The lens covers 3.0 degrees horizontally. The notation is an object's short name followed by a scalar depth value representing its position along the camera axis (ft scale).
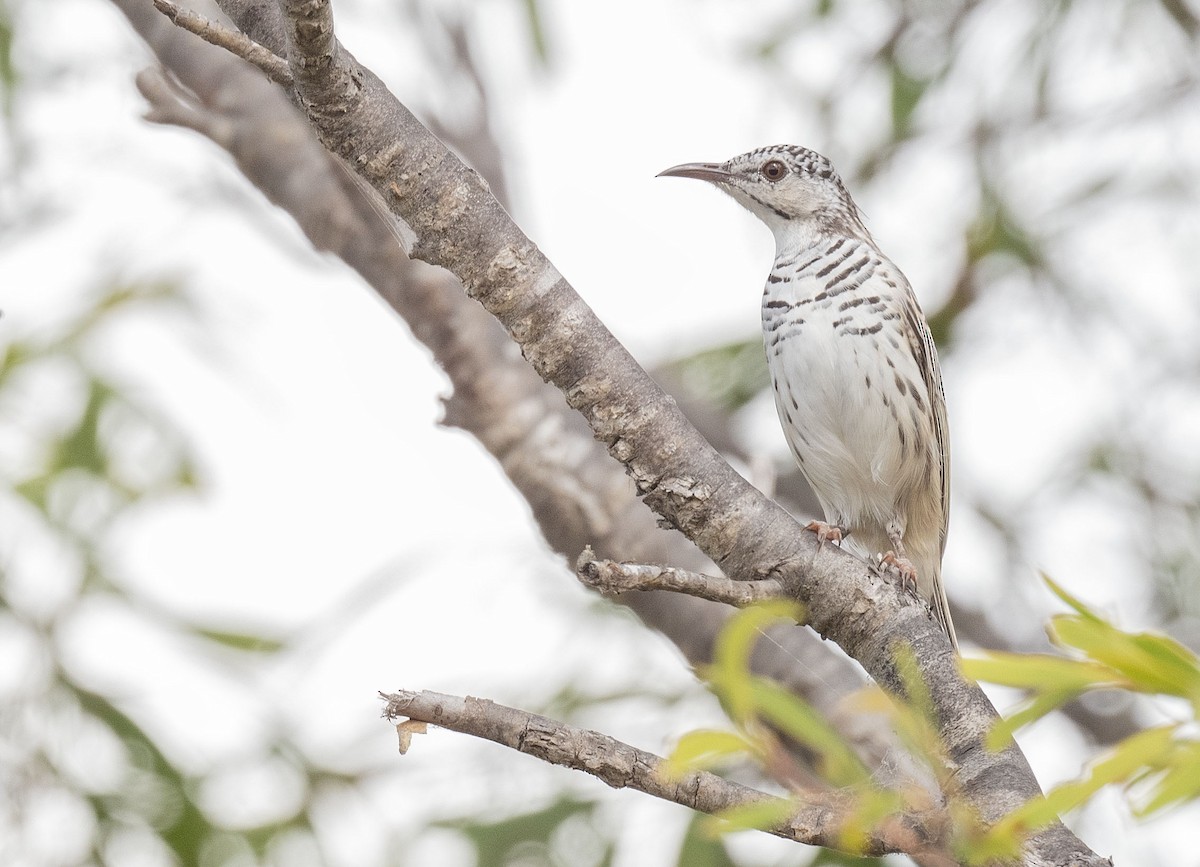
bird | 13.91
